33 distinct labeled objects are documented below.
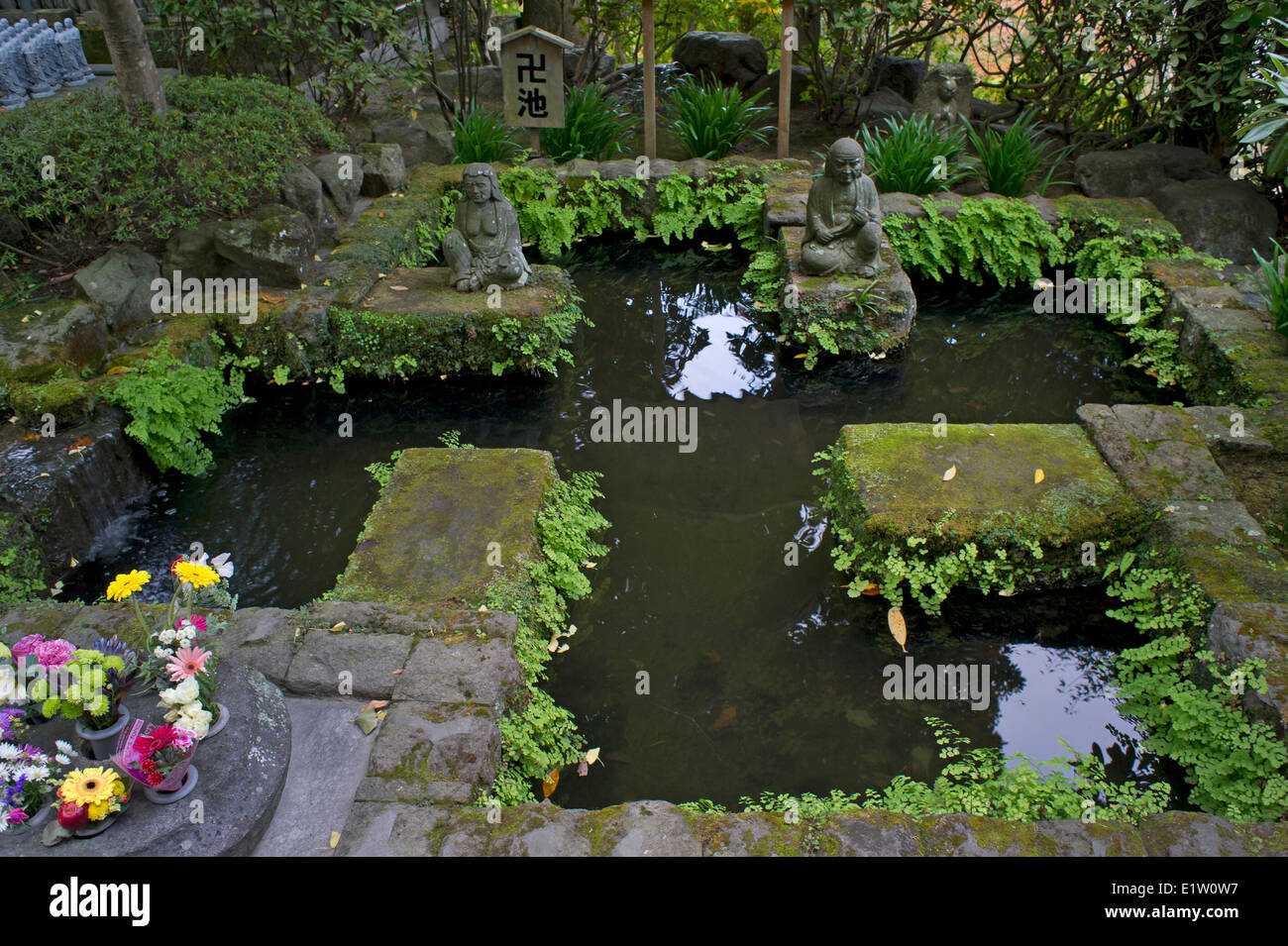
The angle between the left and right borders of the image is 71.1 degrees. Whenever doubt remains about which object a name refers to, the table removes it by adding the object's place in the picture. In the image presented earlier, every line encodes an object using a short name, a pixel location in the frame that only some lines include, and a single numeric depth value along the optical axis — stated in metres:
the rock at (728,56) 13.75
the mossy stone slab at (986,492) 5.55
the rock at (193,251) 8.08
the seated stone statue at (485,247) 8.01
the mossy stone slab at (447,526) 5.22
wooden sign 9.88
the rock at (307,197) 8.75
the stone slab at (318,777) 3.84
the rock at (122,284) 7.44
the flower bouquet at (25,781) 3.32
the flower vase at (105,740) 3.51
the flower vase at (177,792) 3.51
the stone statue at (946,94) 10.83
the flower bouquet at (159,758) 3.38
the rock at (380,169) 10.12
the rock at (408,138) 11.20
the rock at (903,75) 13.21
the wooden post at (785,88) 10.81
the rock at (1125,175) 10.17
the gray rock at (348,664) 4.53
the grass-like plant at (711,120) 10.96
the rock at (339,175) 9.41
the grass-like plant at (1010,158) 9.95
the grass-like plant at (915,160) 9.95
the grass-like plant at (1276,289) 7.30
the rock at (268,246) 8.09
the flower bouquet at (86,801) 3.25
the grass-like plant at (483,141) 10.70
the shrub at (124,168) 7.45
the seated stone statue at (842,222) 8.20
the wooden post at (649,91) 10.77
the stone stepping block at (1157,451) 5.76
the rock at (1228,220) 9.30
